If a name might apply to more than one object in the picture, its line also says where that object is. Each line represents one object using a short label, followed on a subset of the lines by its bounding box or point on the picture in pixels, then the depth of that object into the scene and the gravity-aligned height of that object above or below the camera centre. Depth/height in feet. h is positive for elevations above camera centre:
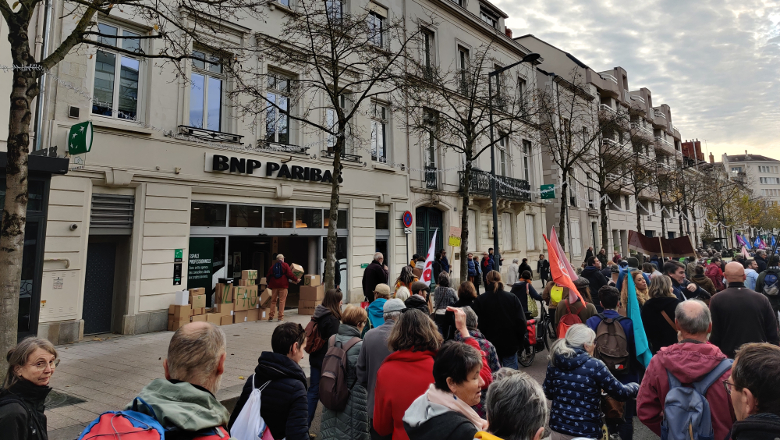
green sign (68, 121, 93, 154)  26.45 +7.33
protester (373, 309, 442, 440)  8.84 -2.64
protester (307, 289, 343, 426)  14.57 -3.10
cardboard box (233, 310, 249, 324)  35.35 -5.72
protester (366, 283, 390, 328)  16.96 -2.35
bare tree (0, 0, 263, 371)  16.24 +4.03
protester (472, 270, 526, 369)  17.51 -3.04
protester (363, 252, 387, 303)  32.68 -1.99
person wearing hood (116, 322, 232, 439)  5.19 -1.86
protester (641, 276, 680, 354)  15.03 -2.38
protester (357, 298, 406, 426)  10.98 -2.83
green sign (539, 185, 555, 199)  58.95 +8.14
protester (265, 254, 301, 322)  36.06 -2.30
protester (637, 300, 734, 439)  8.61 -2.56
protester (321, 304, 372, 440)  11.03 -4.46
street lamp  46.67 +7.41
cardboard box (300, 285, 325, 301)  39.34 -4.09
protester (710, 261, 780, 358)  13.46 -2.28
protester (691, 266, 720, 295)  24.67 -1.85
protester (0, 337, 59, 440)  8.30 -2.60
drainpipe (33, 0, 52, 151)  27.63 +9.91
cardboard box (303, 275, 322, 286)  39.55 -2.87
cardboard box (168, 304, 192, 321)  31.83 -4.71
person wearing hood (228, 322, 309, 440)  9.04 -3.20
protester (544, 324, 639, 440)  9.95 -3.37
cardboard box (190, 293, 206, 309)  32.30 -3.98
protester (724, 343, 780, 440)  5.87 -2.21
